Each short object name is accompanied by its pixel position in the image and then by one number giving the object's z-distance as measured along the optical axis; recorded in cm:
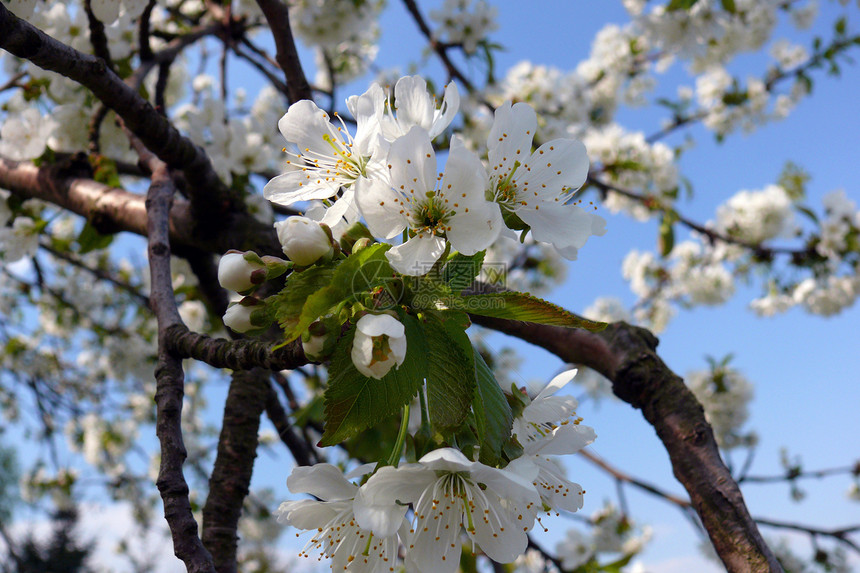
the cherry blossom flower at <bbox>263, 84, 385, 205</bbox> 24
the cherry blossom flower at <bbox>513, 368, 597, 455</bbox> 23
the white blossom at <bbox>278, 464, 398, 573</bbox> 22
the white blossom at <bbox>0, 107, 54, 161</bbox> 44
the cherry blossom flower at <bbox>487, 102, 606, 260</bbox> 23
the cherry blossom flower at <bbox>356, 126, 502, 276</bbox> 21
